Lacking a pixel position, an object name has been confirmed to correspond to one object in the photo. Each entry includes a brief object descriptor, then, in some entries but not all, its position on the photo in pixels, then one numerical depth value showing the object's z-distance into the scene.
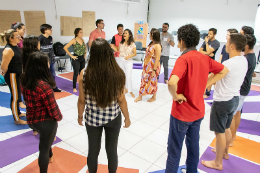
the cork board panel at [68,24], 6.47
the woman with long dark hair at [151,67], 3.63
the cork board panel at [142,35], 8.95
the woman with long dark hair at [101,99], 1.49
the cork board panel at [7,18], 5.11
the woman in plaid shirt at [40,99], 1.68
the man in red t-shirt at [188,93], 1.56
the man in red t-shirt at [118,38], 4.56
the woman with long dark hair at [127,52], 4.08
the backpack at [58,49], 6.07
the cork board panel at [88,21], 7.06
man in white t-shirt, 1.89
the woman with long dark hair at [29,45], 2.50
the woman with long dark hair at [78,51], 4.34
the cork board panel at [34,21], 5.63
